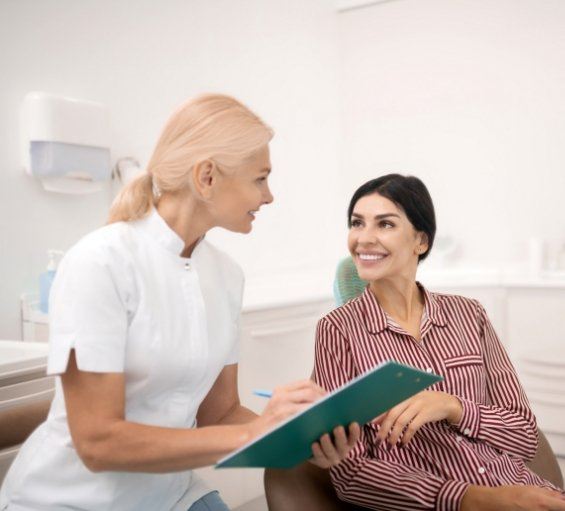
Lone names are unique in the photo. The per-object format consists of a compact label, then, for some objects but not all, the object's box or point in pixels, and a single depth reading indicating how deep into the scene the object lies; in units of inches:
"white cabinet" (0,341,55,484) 73.8
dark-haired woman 55.6
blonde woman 43.1
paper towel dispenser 99.8
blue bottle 99.3
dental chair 55.6
